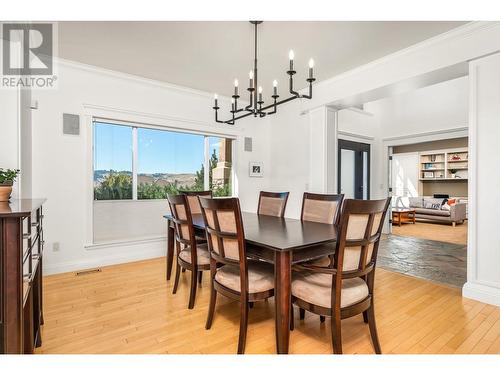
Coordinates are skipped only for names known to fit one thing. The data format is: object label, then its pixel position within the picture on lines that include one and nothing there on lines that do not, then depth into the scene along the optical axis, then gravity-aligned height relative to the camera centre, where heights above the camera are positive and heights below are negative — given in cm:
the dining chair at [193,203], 327 -24
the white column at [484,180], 249 +3
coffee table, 739 -88
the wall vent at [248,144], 498 +71
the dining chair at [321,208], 259 -24
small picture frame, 504 +26
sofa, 732 -73
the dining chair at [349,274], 160 -55
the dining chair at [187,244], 248 -58
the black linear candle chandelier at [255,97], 238 +76
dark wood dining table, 167 -42
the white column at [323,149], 413 +52
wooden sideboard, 124 -44
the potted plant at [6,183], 186 +0
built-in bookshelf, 835 +59
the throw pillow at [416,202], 832 -56
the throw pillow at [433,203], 781 -56
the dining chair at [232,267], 181 -57
